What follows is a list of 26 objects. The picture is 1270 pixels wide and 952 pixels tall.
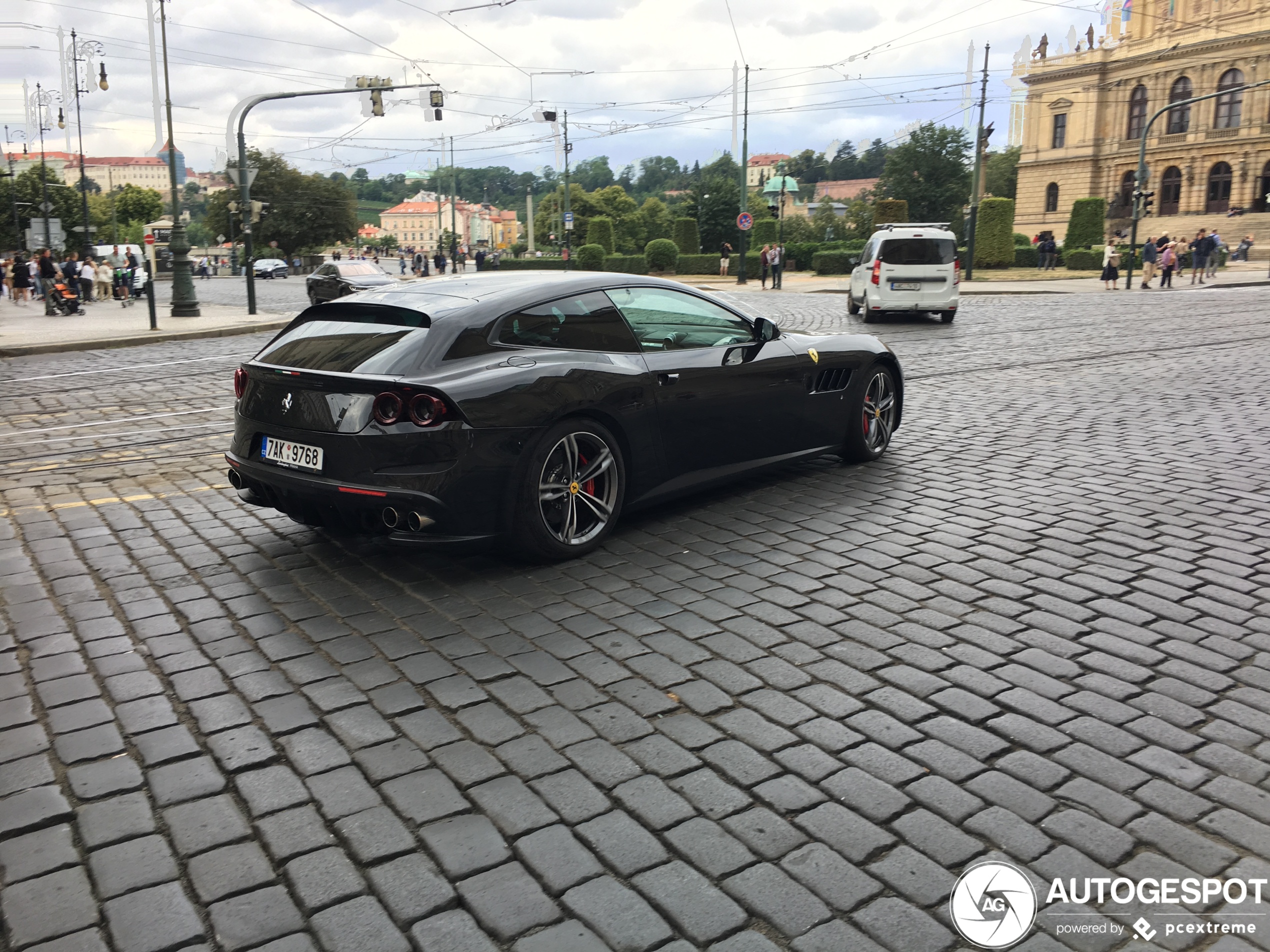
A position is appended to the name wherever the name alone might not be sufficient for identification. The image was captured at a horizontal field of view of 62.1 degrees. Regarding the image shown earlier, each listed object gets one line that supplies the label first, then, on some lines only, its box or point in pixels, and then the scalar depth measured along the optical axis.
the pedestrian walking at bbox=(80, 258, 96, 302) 32.38
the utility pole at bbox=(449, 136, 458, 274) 70.81
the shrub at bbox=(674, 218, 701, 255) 59.59
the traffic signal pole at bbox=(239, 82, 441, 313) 25.48
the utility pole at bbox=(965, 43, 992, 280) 42.28
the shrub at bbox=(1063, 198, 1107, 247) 50.94
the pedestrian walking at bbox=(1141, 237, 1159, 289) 36.06
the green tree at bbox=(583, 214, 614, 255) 62.38
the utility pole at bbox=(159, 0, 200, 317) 23.94
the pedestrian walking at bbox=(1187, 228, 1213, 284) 38.78
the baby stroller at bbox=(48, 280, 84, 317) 26.56
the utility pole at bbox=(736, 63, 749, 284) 42.19
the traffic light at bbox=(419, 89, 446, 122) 31.23
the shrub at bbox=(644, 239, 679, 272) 55.25
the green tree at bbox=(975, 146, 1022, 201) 122.69
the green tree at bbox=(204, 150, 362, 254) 81.75
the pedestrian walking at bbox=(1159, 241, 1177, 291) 36.16
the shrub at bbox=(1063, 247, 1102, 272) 48.38
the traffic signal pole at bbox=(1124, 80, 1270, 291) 35.48
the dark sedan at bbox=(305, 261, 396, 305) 26.08
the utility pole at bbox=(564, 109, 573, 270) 54.34
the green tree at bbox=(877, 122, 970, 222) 74.25
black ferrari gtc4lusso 4.79
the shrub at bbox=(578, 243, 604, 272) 57.03
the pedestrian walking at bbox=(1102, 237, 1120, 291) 35.25
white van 20.83
